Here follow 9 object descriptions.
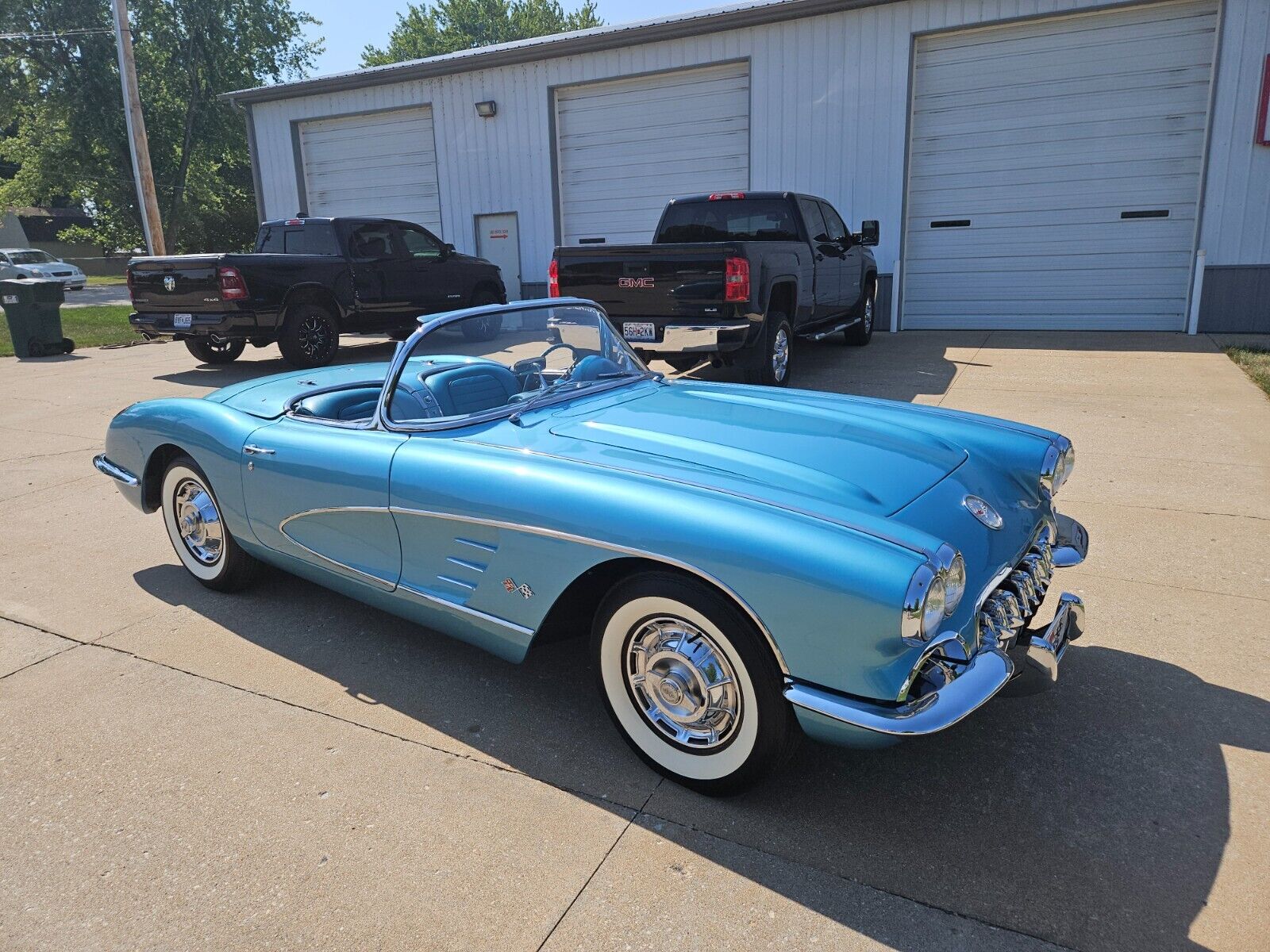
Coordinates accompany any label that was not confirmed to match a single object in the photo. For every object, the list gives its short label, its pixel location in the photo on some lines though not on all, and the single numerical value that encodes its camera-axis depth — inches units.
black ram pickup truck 389.1
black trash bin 507.8
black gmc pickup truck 295.6
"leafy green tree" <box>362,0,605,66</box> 2078.0
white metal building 448.1
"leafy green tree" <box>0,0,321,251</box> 1330.0
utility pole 700.7
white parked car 1118.4
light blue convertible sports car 85.4
